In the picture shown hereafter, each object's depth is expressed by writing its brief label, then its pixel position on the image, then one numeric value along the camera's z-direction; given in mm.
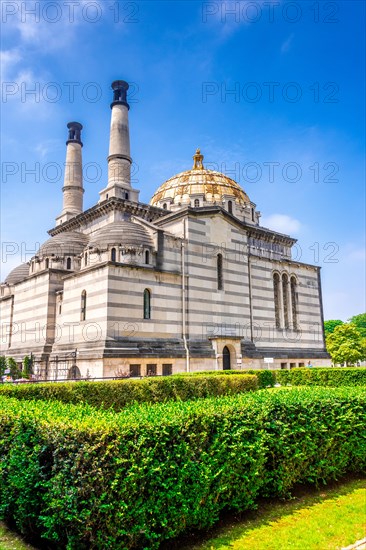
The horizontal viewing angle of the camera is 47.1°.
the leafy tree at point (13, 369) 30547
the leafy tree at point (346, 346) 62438
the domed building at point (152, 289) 30297
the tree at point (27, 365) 32938
